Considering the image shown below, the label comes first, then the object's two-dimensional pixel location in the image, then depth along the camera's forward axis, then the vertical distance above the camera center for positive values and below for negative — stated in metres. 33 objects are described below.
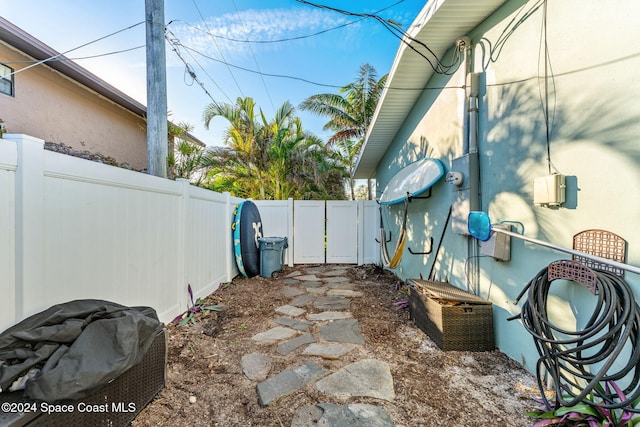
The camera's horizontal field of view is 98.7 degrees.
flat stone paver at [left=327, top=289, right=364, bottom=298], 4.79 -1.42
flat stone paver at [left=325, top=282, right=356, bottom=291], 5.31 -1.42
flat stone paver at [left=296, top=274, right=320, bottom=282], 5.88 -1.42
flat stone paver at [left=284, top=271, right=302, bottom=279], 6.22 -1.42
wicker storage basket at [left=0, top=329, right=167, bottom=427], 1.18 -1.00
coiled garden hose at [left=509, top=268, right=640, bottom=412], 1.45 -0.74
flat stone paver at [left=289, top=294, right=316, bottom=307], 4.30 -1.41
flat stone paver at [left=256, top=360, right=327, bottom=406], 2.05 -1.36
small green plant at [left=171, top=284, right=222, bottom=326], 3.24 -1.26
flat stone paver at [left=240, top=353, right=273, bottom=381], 2.34 -1.38
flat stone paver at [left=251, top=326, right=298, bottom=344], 3.02 -1.39
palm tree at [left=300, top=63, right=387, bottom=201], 12.03 +4.87
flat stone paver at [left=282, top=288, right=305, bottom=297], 4.81 -1.41
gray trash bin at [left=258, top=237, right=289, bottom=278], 5.88 -0.89
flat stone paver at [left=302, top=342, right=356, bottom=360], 2.67 -1.38
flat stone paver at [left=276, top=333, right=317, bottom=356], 2.78 -1.39
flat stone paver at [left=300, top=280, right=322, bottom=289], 5.38 -1.42
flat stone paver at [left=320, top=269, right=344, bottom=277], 6.45 -1.42
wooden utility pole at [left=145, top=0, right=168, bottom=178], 3.26 +1.50
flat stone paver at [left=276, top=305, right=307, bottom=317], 3.87 -1.41
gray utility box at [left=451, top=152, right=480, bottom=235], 2.97 +0.25
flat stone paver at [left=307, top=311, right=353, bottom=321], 3.70 -1.41
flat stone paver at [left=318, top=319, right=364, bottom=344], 3.04 -1.39
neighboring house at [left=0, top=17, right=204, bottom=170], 5.12 +2.56
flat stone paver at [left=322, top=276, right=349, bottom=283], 5.79 -1.42
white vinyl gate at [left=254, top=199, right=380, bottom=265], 7.49 -0.51
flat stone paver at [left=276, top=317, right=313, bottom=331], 3.40 -1.41
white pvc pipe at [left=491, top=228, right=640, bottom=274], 1.49 -0.26
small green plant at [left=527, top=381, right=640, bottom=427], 1.49 -1.16
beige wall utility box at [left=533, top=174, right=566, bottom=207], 1.99 +0.17
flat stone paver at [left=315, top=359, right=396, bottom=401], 2.07 -1.36
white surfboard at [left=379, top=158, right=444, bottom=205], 3.74 +0.52
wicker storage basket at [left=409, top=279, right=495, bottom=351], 2.68 -1.08
